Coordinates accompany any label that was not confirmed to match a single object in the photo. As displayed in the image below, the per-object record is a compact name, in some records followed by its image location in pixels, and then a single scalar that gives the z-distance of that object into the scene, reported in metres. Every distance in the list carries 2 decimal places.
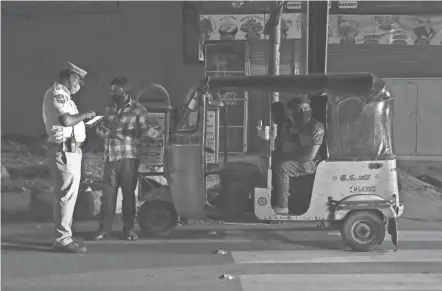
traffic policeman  6.96
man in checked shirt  7.68
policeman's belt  6.97
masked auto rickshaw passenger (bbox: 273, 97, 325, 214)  7.29
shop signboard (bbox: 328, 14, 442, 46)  12.47
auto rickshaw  7.16
